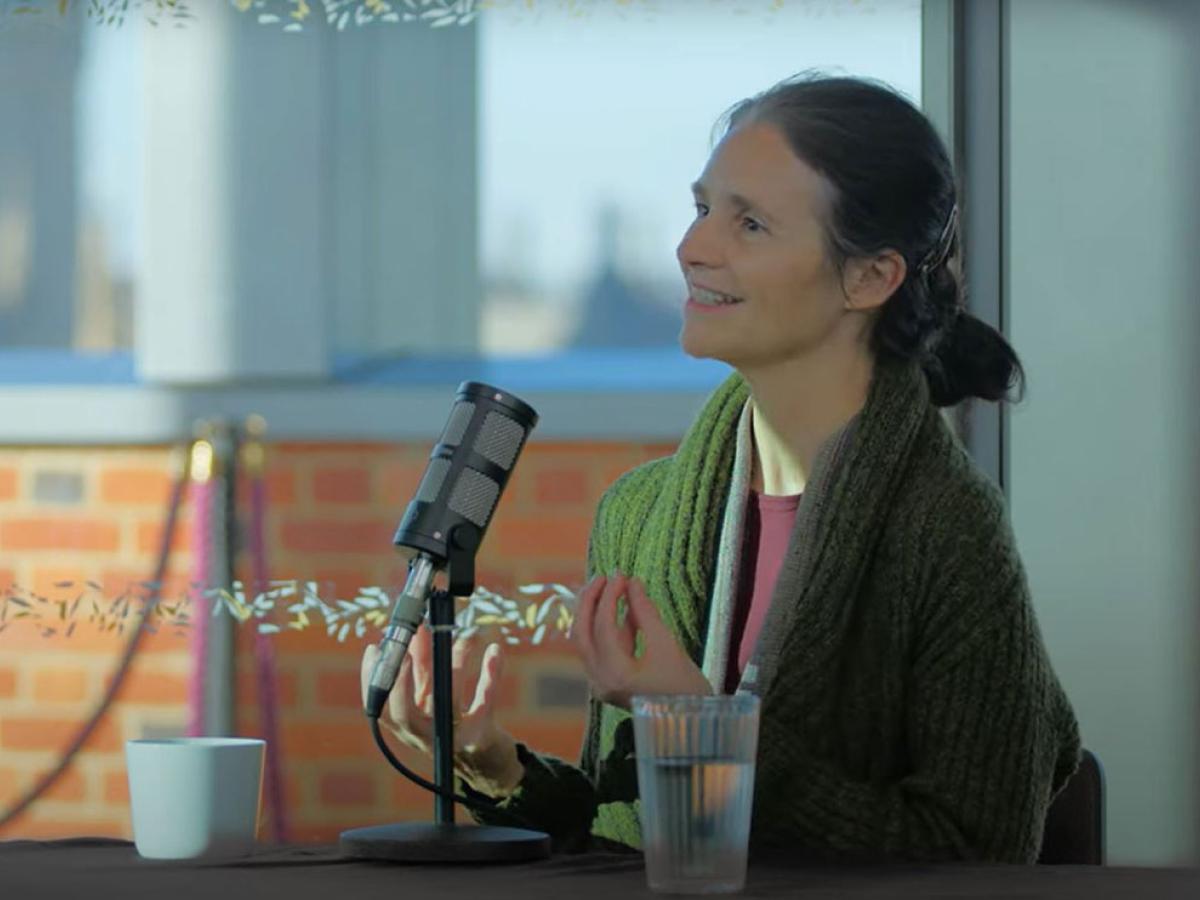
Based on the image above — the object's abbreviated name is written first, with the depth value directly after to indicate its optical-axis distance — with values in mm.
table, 4182
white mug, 4338
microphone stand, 4336
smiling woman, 4612
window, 6147
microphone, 4388
